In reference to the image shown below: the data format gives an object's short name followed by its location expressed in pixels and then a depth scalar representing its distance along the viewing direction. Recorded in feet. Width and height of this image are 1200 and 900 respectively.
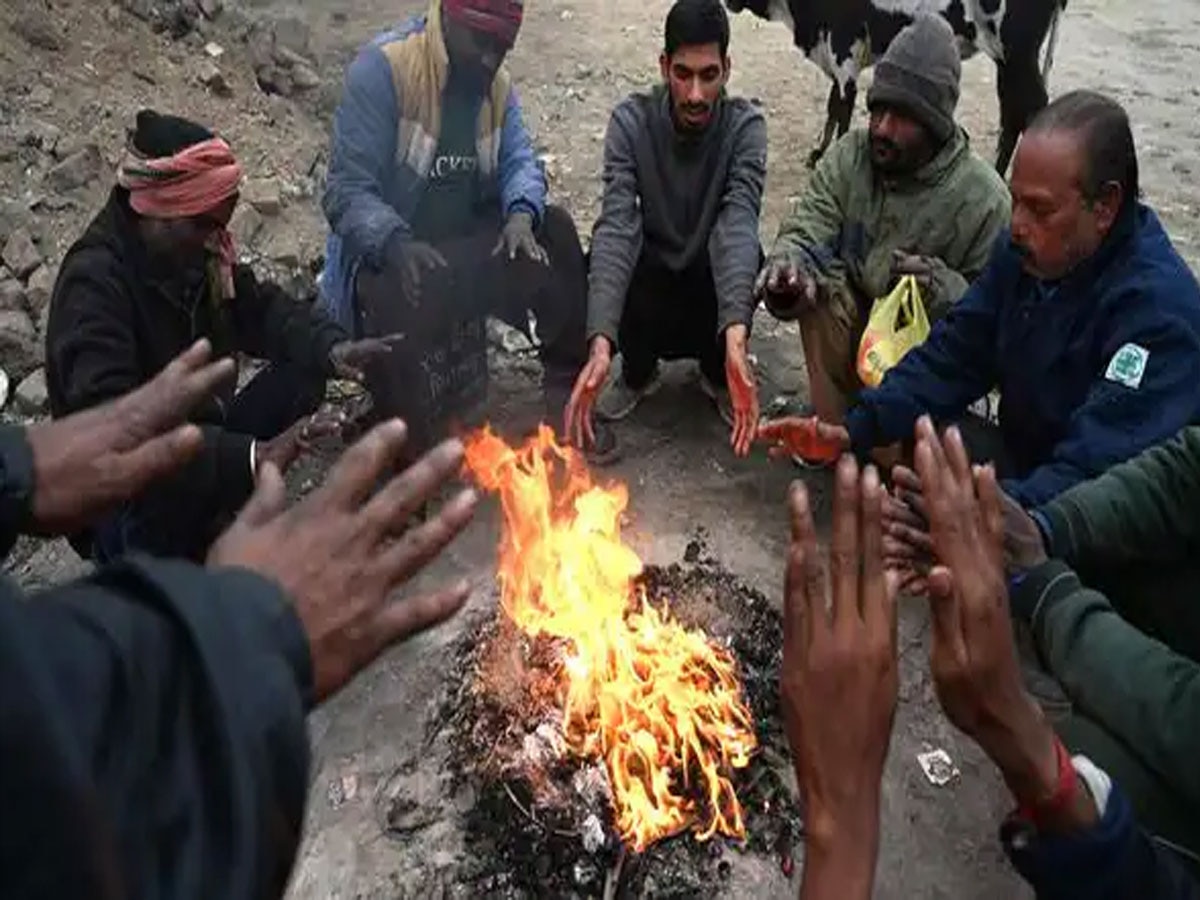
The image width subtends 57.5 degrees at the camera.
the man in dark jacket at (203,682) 3.43
